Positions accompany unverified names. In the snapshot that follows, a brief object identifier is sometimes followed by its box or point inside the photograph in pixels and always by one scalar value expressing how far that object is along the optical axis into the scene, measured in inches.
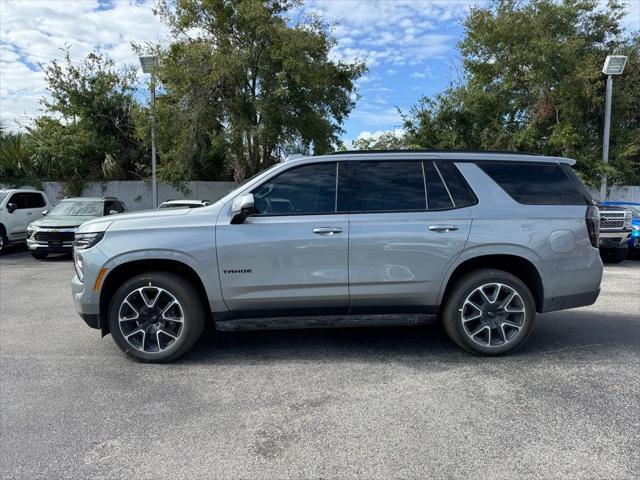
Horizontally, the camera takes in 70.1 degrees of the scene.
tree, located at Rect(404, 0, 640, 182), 664.4
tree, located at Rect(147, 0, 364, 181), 584.1
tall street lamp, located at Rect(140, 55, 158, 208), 582.2
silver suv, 165.6
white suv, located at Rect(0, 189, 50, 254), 508.3
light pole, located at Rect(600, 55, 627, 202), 571.2
